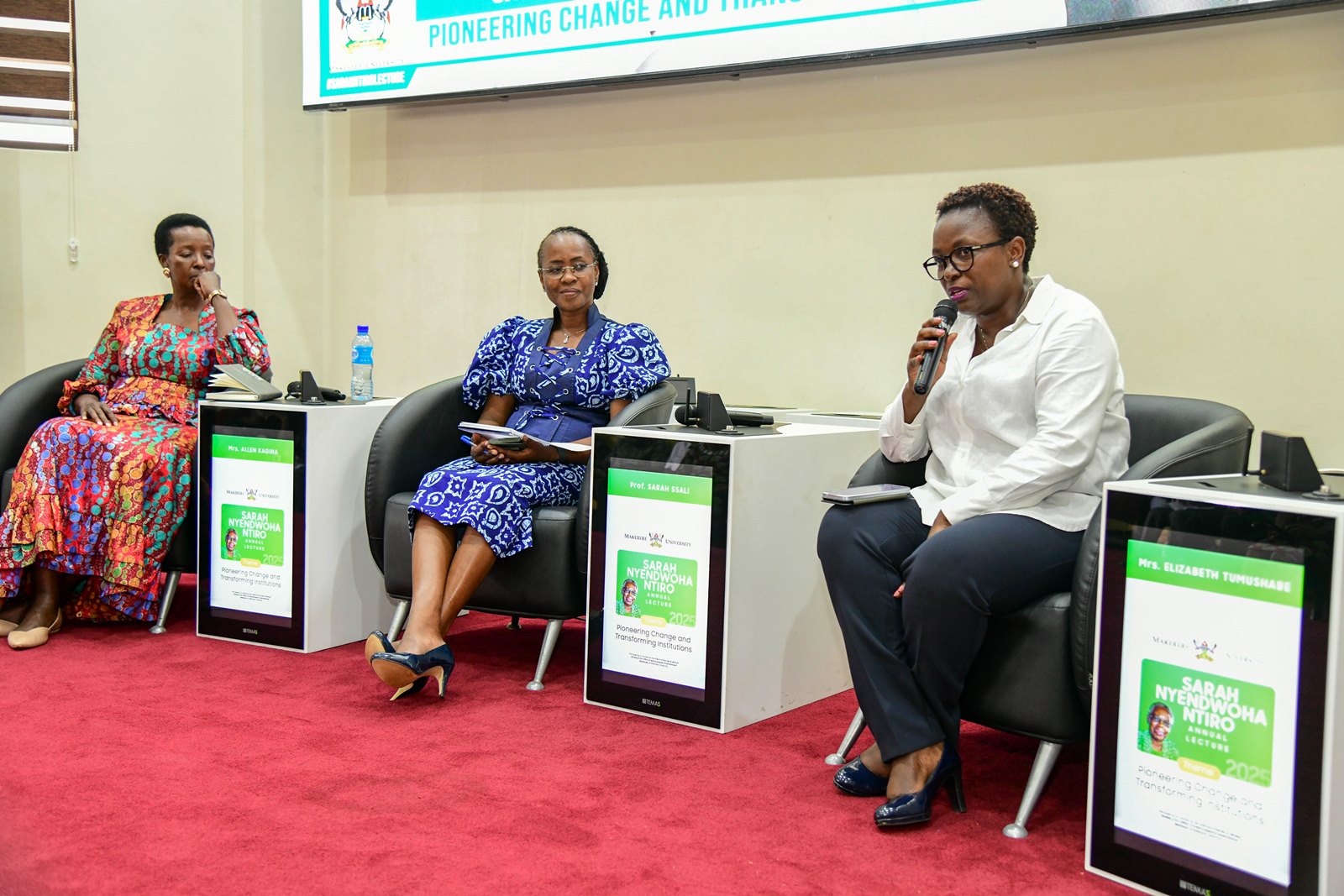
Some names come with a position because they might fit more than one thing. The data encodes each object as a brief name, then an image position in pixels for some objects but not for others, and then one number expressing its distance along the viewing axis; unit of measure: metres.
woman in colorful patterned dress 3.36
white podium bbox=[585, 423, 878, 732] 2.63
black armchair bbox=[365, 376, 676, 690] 2.92
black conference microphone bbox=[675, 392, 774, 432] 2.71
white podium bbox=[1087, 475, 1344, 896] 1.65
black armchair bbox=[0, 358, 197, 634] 3.50
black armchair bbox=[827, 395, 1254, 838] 2.01
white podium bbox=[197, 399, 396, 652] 3.26
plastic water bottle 3.64
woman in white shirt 2.10
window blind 4.54
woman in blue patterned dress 2.82
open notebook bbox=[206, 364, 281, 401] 3.34
